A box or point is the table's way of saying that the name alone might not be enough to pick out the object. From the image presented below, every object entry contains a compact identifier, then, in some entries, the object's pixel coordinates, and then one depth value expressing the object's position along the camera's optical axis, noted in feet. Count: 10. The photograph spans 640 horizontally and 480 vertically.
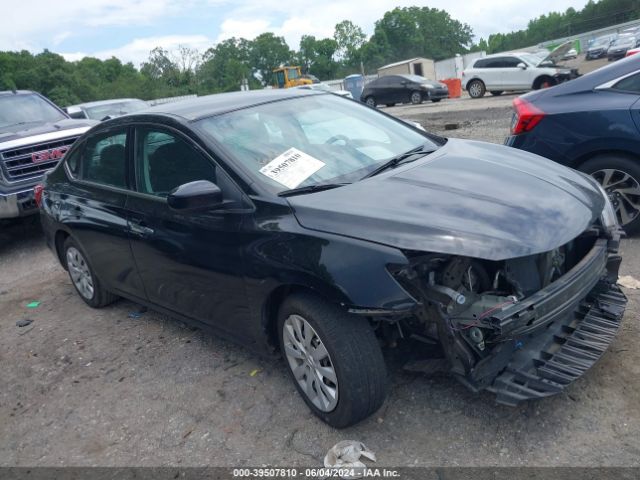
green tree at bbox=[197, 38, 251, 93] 243.81
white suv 72.90
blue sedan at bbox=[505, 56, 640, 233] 15.55
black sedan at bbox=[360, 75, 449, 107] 87.76
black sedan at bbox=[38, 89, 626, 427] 8.78
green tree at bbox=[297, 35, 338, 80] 320.62
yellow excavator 154.30
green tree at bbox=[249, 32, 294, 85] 322.14
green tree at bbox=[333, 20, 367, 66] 343.67
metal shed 161.17
